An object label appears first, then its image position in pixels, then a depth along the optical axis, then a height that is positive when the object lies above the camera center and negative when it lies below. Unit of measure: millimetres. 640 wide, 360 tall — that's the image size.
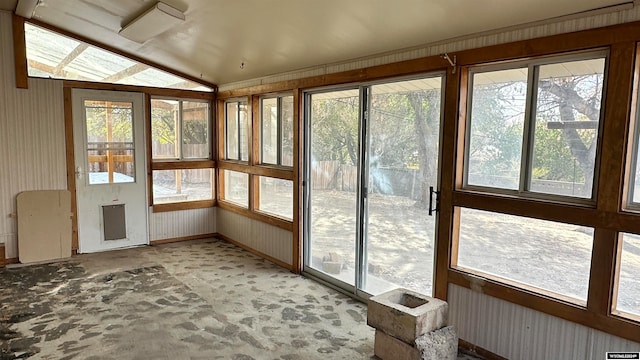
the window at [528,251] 2512 -681
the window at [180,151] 5891 -110
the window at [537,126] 2426 +153
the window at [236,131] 5742 +201
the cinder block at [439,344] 2646 -1296
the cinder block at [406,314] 2672 -1131
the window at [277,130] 4914 +181
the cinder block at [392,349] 2672 -1359
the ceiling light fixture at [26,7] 4176 +1420
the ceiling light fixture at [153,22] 3459 +1119
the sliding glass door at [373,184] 3359 -349
